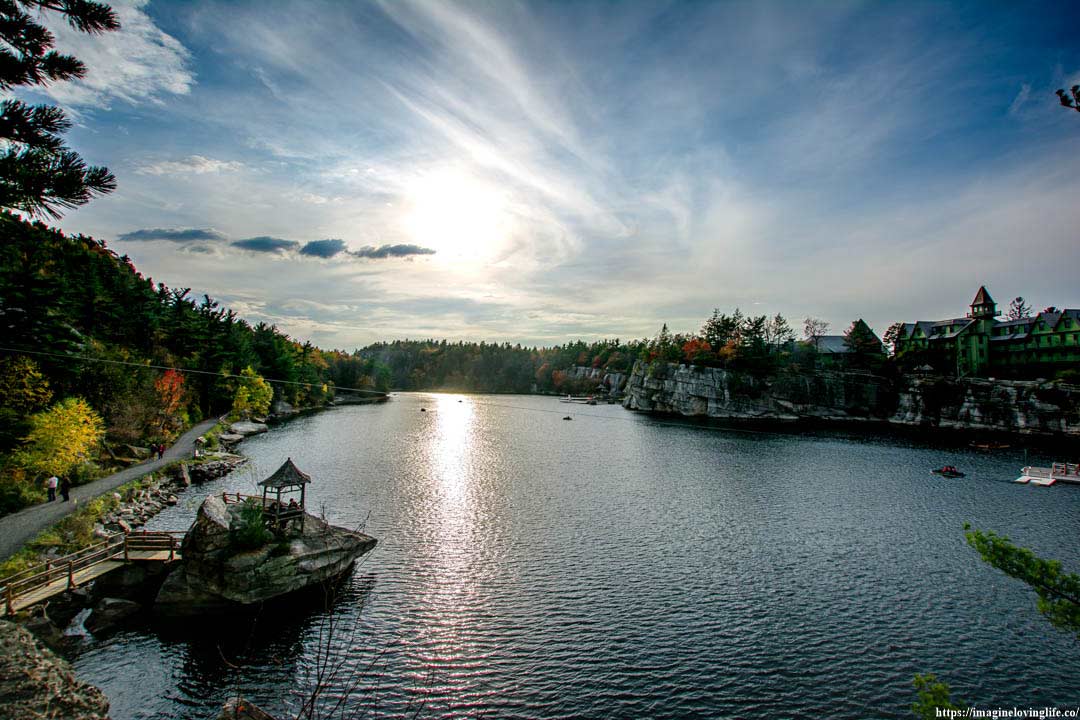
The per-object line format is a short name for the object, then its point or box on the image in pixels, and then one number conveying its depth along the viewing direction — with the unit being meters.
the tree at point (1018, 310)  143.34
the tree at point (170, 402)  59.25
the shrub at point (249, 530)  24.89
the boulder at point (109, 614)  22.30
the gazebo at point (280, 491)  27.64
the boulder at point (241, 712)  11.13
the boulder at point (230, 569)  23.72
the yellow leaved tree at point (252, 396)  85.06
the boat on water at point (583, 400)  166.41
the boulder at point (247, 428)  74.69
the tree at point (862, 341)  122.50
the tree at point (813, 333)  141.76
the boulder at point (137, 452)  46.73
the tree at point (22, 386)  36.69
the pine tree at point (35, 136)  8.26
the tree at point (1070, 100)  8.13
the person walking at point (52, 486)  32.42
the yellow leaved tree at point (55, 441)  33.34
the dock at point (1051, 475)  51.53
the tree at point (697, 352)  126.69
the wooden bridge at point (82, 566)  21.53
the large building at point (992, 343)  94.69
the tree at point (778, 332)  146.75
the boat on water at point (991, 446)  72.49
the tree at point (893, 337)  127.50
